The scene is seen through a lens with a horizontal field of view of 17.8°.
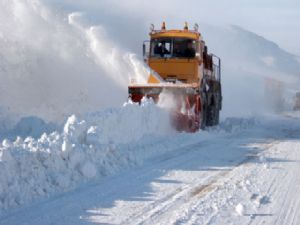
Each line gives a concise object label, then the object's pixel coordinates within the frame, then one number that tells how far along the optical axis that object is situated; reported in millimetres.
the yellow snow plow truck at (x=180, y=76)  26362
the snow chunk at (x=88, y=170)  13190
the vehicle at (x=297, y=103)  74037
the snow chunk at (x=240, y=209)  10728
